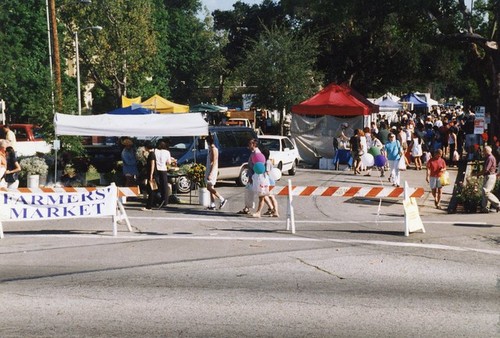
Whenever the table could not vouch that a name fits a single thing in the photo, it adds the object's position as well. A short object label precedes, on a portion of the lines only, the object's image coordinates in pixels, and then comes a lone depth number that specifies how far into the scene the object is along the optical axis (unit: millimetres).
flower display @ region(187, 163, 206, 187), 17969
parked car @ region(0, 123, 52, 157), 29444
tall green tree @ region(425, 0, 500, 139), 25188
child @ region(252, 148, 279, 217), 15320
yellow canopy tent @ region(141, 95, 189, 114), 36781
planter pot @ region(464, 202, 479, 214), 17469
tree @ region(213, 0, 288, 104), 65375
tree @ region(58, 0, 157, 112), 50219
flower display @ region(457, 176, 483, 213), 17453
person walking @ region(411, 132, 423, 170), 28594
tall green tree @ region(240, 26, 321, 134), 35000
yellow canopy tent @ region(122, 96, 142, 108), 39091
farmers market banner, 13062
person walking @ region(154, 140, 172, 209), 16922
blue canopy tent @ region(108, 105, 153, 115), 25494
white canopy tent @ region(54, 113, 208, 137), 18938
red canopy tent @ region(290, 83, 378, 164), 29750
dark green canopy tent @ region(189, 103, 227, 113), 53938
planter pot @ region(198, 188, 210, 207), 17625
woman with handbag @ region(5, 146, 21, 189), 18188
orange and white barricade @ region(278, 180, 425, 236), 13711
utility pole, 29744
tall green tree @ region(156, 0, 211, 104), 80625
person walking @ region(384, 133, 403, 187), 22172
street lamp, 43122
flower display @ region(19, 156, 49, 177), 19406
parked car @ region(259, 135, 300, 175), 24297
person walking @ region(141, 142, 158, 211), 16734
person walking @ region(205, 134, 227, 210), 16953
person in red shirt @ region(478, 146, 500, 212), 16500
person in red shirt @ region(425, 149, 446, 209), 18297
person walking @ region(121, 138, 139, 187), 18891
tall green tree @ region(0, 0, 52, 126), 46438
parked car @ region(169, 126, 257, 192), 21172
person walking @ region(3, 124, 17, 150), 20145
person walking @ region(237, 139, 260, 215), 15663
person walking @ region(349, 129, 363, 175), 26797
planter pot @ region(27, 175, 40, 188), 19250
